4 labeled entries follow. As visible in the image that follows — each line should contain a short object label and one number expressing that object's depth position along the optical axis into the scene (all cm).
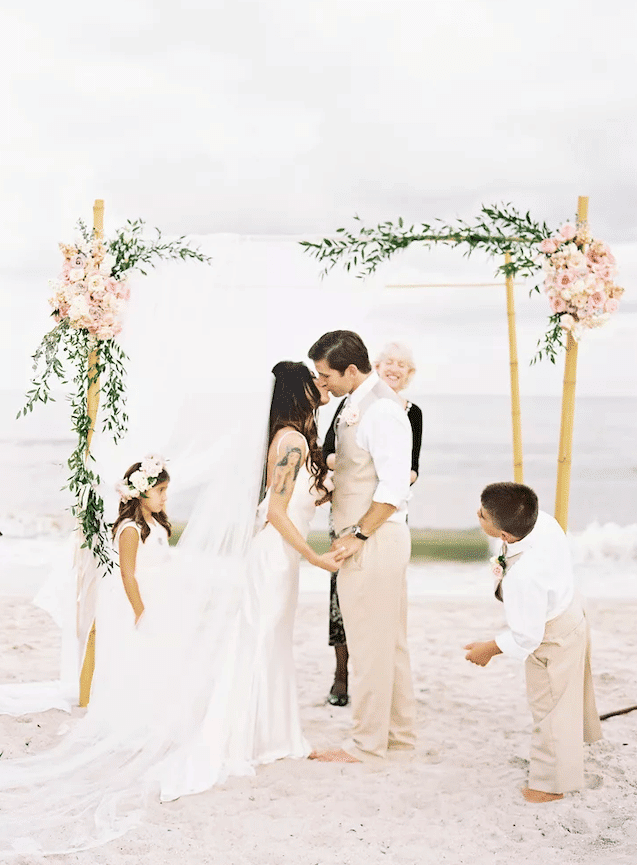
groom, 352
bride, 352
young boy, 319
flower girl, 375
